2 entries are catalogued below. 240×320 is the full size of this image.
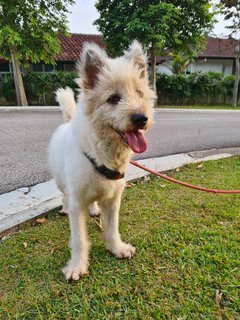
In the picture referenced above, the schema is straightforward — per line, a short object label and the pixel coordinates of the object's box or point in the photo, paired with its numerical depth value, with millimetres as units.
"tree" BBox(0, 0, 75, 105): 14645
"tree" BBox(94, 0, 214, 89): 15977
